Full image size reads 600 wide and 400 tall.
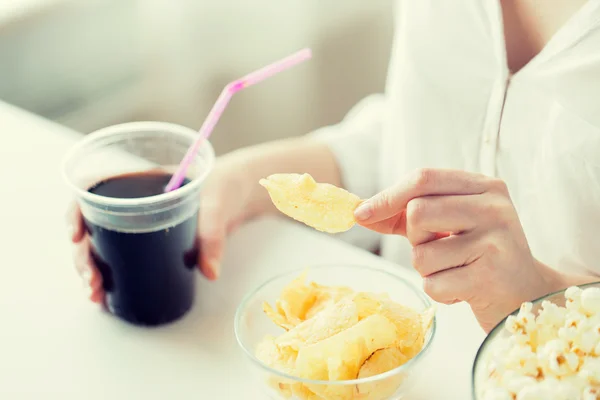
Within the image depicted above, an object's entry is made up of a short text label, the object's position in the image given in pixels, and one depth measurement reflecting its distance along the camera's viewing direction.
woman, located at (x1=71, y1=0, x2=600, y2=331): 0.66
